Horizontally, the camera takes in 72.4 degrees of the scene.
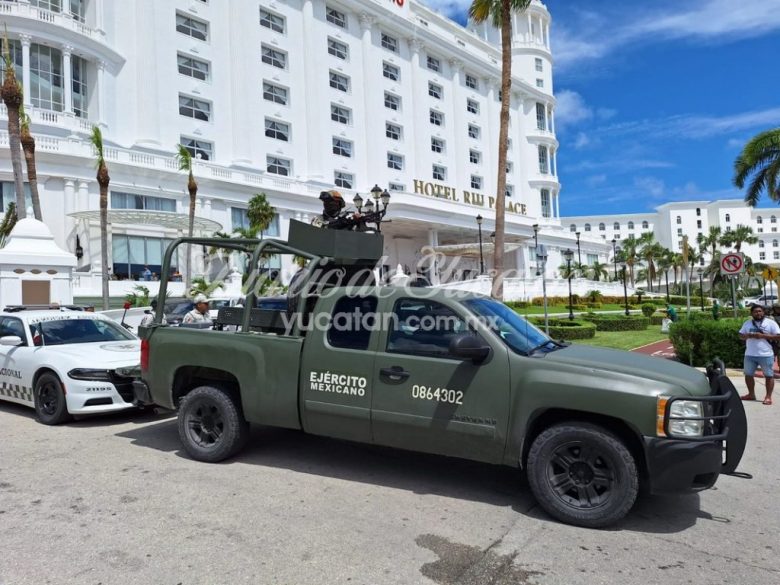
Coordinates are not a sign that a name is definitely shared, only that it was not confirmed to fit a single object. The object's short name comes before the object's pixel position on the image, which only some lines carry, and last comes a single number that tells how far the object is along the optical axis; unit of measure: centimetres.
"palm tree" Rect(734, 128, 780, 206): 1953
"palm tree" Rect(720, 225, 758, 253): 6925
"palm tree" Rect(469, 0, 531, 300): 1578
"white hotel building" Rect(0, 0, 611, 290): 2903
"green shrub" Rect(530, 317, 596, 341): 1878
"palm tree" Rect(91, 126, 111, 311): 2066
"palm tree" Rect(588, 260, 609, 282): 5888
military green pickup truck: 403
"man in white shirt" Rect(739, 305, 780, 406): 879
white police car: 705
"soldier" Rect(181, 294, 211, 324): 914
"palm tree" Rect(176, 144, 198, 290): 2558
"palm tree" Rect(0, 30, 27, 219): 1667
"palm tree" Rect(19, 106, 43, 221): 1859
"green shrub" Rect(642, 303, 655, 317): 2982
